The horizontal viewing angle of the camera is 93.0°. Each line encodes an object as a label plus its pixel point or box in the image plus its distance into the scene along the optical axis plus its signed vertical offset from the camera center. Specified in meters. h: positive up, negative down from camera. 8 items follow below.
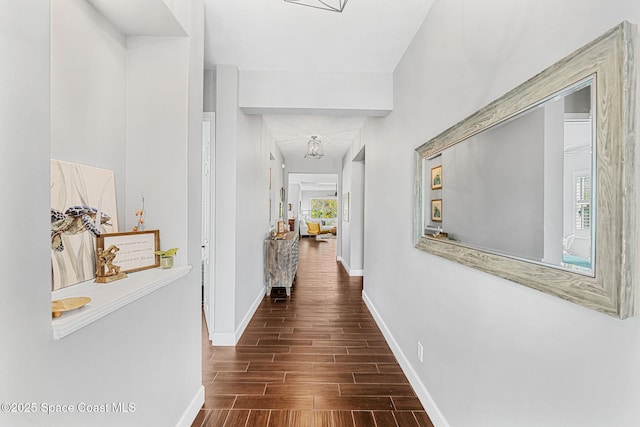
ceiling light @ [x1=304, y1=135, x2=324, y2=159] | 5.32 +1.18
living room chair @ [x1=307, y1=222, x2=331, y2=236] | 13.96 -0.75
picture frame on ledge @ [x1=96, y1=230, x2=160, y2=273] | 1.40 -0.18
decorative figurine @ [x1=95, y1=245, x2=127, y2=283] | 1.34 -0.25
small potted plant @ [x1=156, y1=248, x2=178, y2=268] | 1.62 -0.24
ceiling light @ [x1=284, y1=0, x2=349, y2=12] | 1.98 +1.38
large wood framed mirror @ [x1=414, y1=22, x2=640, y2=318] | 0.73 +0.11
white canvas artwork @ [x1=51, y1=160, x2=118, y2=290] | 1.21 -0.03
